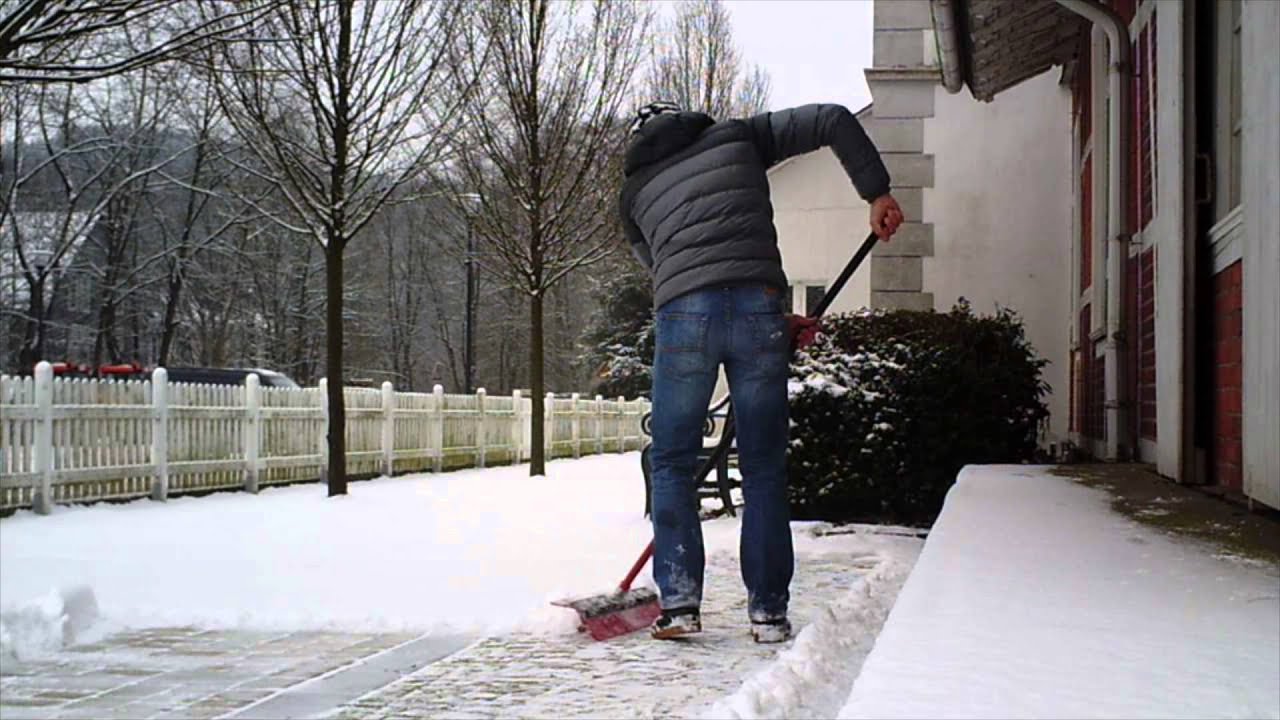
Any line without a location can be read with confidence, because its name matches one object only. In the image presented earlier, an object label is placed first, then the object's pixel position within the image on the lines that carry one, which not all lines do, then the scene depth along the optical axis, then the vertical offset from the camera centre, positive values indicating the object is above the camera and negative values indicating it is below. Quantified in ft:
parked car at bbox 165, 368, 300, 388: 74.49 +0.64
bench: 31.96 -2.63
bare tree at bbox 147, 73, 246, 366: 98.78 +16.57
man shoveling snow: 13.91 +0.87
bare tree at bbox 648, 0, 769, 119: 98.32 +24.40
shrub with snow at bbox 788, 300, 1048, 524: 26.63 -0.55
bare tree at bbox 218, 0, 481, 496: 45.93 +9.82
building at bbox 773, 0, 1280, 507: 13.14 +3.33
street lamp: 126.82 +5.04
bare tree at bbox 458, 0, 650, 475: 62.54 +12.27
